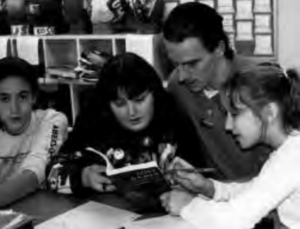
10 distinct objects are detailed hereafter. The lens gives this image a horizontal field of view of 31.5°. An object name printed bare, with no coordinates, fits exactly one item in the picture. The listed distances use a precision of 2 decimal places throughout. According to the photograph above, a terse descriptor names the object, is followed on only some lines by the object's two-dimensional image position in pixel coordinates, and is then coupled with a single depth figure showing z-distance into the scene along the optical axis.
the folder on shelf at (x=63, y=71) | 3.08
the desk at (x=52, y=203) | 1.60
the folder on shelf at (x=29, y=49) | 3.14
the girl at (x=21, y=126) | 2.00
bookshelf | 3.04
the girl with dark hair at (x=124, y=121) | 1.79
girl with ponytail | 1.31
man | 1.82
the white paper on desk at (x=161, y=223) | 1.43
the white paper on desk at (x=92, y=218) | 1.47
